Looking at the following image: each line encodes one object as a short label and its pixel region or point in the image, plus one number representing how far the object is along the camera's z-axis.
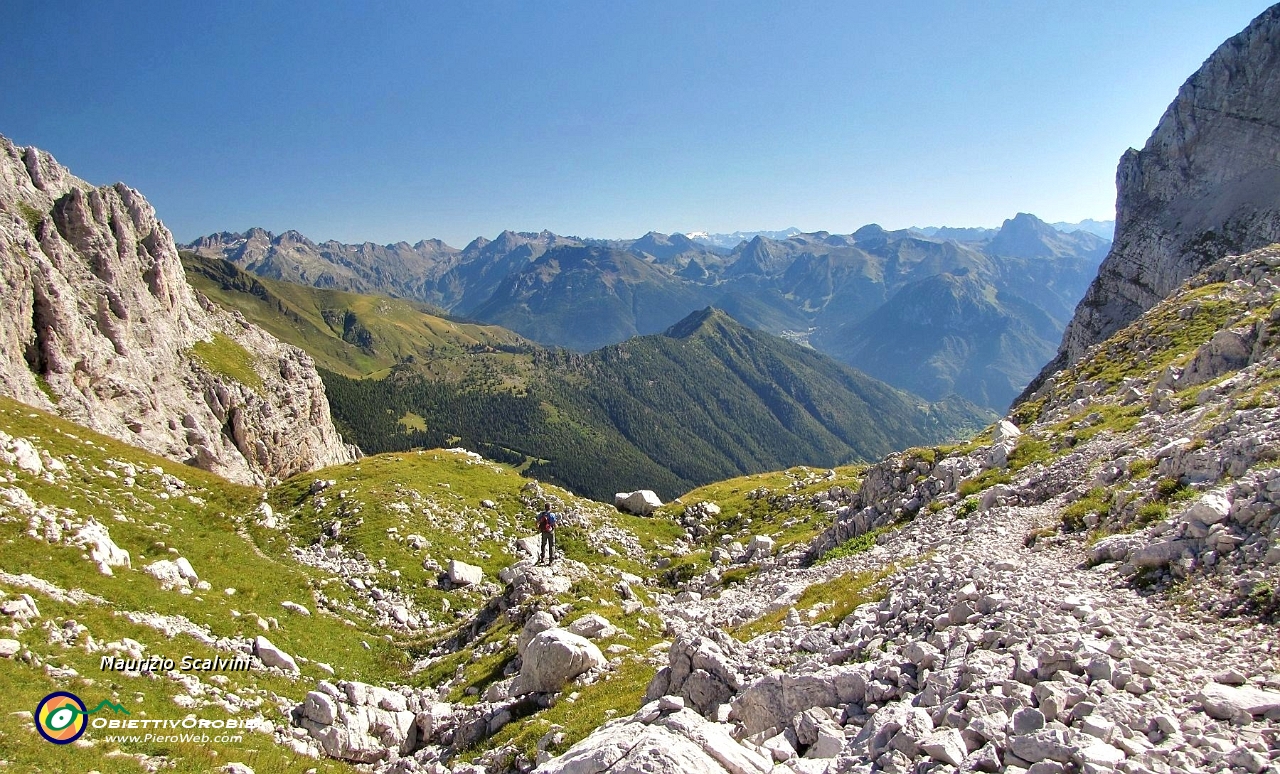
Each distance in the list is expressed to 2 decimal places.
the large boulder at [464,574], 39.47
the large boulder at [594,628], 24.50
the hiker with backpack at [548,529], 39.81
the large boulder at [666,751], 10.44
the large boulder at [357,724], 20.12
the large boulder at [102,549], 25.34
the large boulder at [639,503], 60.88
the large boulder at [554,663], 20.61
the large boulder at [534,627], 24.14
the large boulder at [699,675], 14.66
